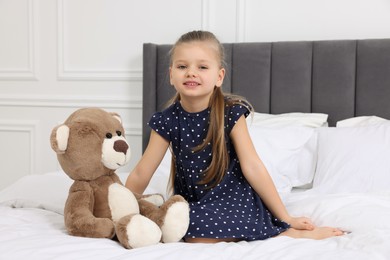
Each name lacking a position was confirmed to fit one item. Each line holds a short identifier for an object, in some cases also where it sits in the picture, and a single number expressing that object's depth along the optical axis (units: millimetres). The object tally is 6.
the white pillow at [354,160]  3024
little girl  2637
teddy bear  2408
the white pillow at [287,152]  3237
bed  2311
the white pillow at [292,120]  3469
